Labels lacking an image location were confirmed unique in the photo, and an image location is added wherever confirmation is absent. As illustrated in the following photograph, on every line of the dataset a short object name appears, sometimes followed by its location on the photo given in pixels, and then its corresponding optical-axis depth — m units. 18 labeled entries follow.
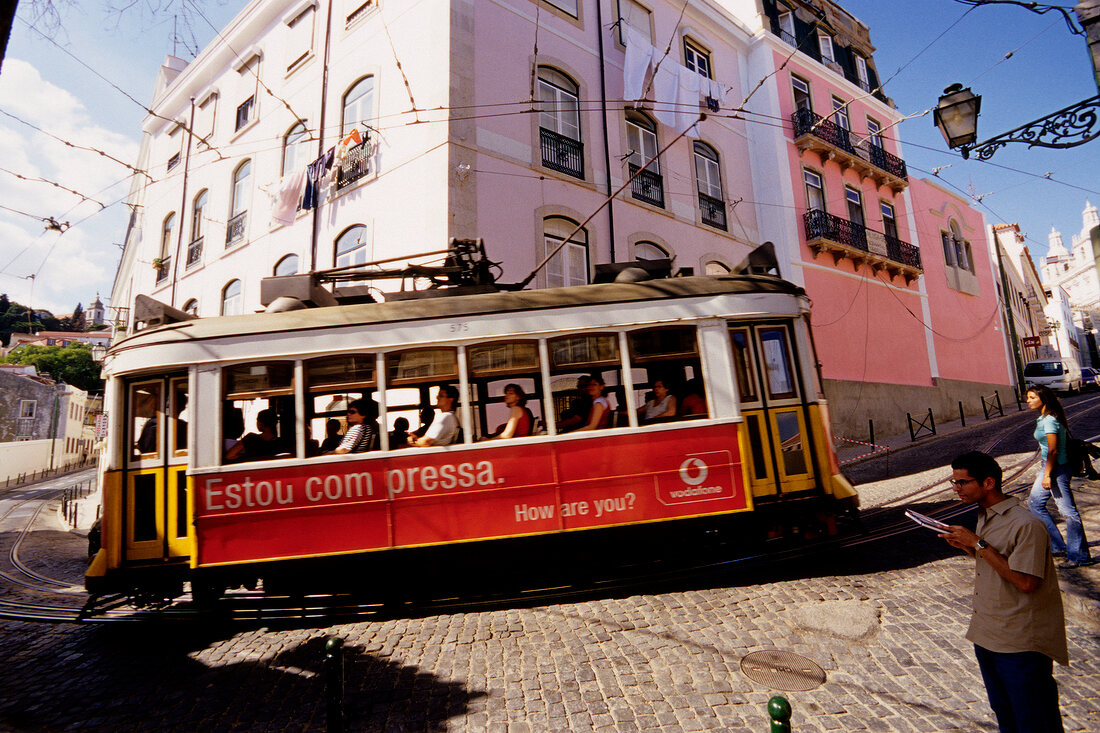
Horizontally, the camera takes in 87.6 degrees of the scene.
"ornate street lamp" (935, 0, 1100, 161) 4.62
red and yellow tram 5.47
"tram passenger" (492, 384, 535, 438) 5.69
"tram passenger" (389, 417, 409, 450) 5.75
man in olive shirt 2.41
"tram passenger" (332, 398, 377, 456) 5.59
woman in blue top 4.76
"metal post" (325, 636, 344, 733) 3.02
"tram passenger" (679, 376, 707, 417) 5.84
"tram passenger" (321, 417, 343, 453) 5.76
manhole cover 3.67
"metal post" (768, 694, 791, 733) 2.05
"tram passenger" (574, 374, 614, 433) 5.75
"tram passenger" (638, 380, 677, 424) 5.82
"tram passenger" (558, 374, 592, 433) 5.82
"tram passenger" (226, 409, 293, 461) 5.64
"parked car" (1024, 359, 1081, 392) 23.12
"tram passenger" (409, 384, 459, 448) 5.61
